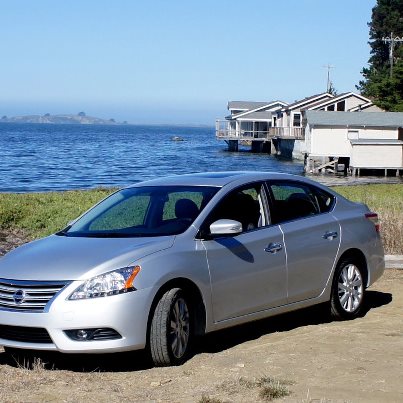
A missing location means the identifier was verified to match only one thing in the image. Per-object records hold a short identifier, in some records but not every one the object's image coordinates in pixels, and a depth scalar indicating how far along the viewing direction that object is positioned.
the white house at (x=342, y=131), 67.75
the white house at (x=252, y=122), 104.75
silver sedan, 6.80
